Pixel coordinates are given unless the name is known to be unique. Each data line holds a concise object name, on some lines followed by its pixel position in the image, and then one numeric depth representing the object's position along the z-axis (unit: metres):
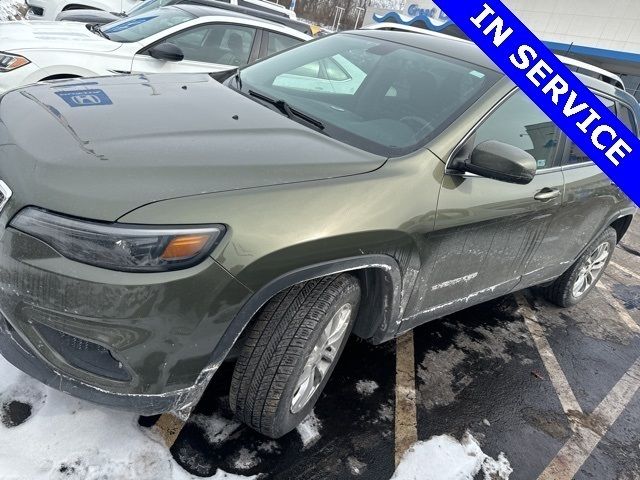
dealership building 24.30
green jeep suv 1.65
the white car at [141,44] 4.47
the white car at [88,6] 8.63
